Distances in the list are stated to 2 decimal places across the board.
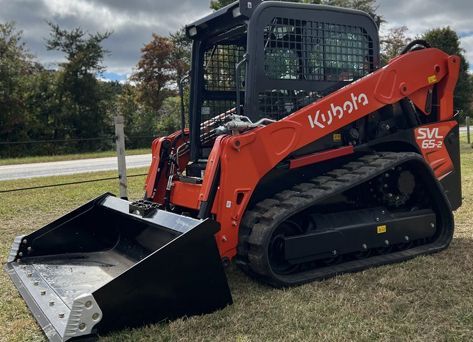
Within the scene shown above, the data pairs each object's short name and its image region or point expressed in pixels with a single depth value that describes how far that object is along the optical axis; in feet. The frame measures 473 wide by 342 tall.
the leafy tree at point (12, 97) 87.71
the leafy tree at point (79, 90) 93.97
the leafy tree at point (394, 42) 116.66
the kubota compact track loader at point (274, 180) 11.67
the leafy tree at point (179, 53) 123.85
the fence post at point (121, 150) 23.39
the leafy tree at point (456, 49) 103.96
